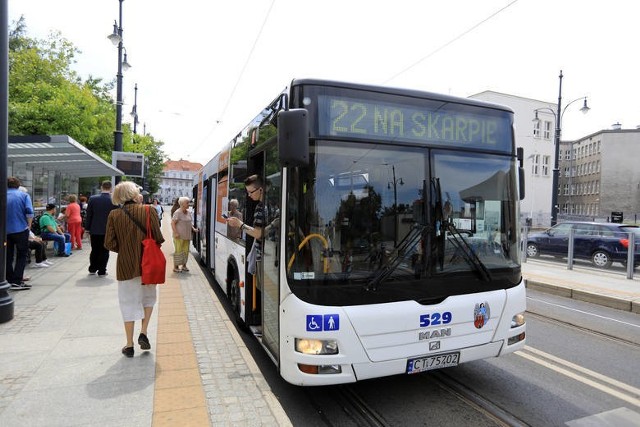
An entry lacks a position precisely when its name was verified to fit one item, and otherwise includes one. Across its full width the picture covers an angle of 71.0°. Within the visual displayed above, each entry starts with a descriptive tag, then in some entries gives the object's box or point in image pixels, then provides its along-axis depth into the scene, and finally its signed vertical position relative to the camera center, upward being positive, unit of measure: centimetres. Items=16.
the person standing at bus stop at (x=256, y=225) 460 -21
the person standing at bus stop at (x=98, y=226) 872 -48
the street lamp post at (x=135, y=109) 2831 +596
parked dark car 1266 -87
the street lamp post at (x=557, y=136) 2194 +386
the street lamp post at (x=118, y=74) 1616 +466
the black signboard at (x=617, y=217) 2461 -21
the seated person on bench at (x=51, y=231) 1066 -75
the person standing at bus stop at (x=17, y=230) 720 -50
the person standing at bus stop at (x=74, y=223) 1219 -64
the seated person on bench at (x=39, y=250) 949 -109
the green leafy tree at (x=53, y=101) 1761 +434
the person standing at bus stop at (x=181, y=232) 1023 -66
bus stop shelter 861 +102
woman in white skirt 454 -45
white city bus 346 -21
